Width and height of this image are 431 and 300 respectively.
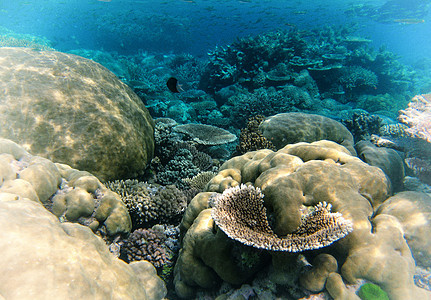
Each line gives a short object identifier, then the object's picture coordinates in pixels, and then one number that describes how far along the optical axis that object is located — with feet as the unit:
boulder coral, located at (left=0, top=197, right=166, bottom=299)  4.01
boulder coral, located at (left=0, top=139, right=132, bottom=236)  7.21
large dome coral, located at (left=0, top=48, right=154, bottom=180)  11.20
